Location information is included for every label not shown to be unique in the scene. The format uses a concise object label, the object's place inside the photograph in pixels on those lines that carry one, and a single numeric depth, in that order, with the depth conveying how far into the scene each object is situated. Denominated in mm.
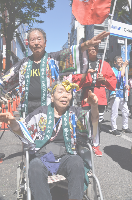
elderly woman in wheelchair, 1848
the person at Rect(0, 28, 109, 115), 2396
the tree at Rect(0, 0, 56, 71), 10367
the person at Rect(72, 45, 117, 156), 3459
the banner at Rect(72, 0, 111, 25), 2439
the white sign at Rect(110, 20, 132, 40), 5125
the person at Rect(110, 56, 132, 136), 5312
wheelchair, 1834
